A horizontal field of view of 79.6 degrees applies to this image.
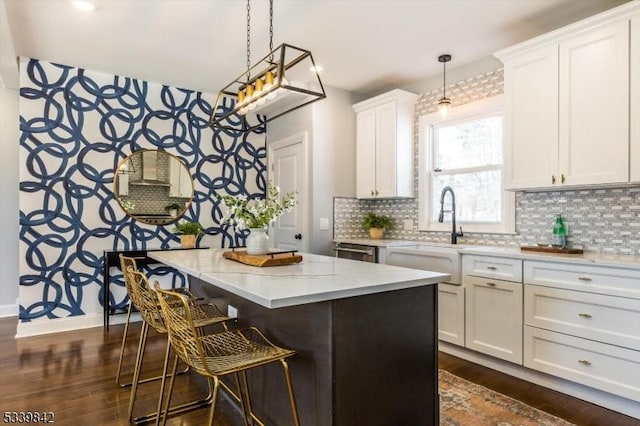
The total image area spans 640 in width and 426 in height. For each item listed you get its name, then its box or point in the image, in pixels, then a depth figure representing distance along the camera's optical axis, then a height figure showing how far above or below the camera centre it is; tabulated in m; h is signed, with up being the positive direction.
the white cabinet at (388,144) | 4.14 +0.72
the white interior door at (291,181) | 4.57 +0.35
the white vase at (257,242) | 2.50 -0.21
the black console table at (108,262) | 3.98 -0.55
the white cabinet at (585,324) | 2.26 -0.73
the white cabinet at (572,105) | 2.49 +0.74
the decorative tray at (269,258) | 2.27 -0.30
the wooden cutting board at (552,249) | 2.79 -0.30
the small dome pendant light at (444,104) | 3.55 +0.98
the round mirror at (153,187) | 4.33 +0.27
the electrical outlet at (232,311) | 2.43 -0.66
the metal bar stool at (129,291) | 2.43 -0.62
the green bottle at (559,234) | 2.97 -0.20
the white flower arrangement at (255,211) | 2.46 -0.01
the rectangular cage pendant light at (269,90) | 2.24 +1.12
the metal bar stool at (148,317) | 2.13 -0.65
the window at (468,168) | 3.58 +0.41
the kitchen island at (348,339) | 1.57 -0.59
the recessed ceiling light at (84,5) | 2.73 +1.48
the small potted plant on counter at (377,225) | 4.45 -0.19
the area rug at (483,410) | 2.19 -1.22
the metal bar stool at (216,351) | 1.48 -0.63
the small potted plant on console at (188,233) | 4.27 -0.27
